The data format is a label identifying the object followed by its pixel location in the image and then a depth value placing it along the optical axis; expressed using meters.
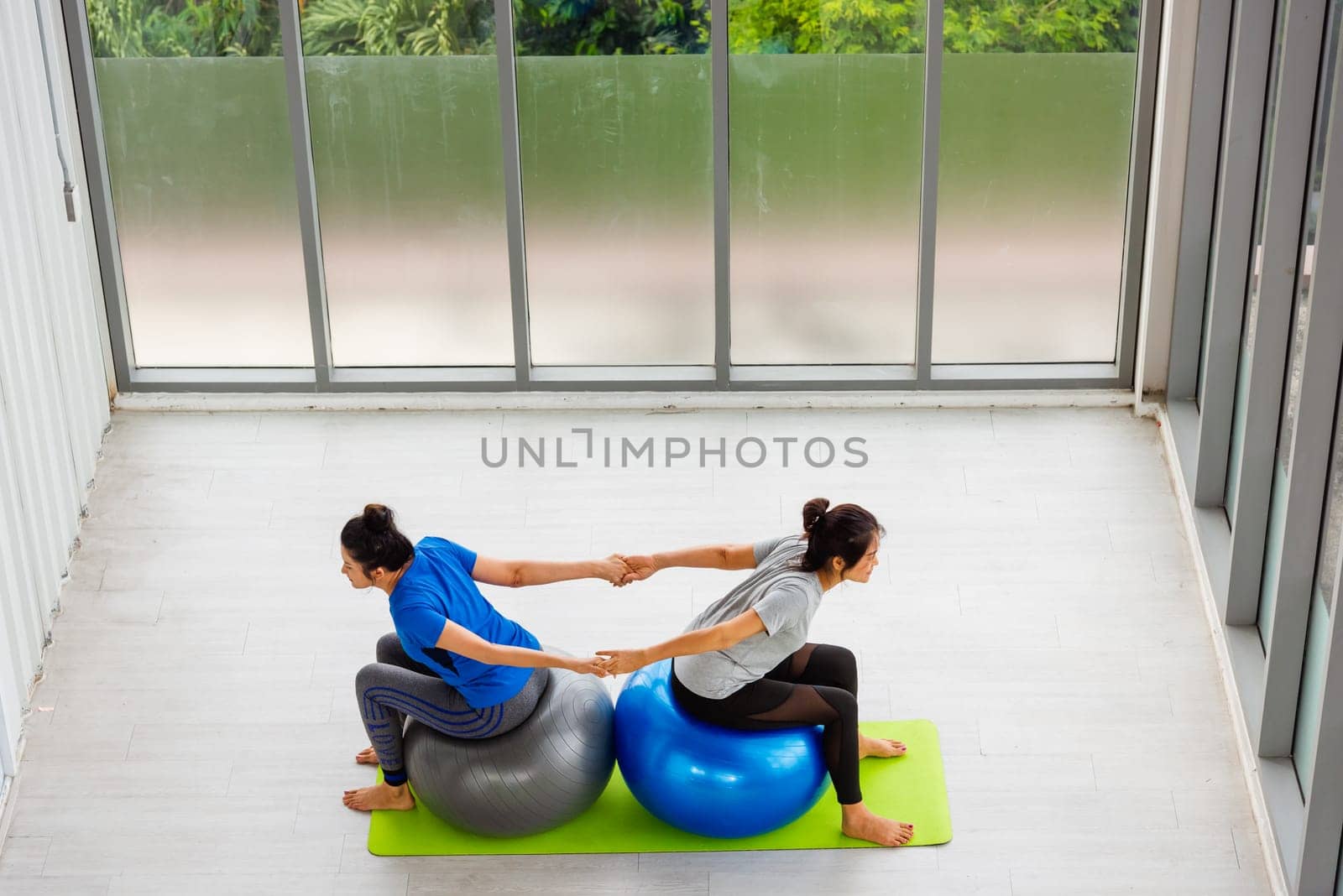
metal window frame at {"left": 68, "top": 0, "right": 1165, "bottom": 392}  6.08
